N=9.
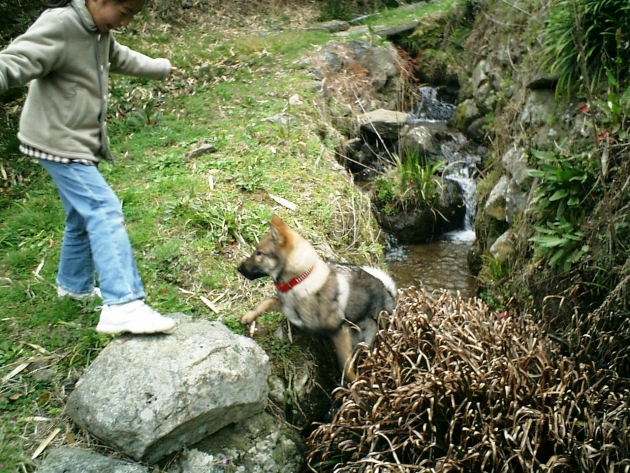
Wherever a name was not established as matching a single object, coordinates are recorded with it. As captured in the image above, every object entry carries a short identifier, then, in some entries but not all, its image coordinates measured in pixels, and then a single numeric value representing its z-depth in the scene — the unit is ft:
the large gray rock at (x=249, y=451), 10.04
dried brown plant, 10.32
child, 9.93
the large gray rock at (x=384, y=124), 27.66
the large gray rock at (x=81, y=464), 8.75
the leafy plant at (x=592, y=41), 14.78
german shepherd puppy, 12.25
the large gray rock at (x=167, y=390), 9.29
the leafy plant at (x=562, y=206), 13.91
